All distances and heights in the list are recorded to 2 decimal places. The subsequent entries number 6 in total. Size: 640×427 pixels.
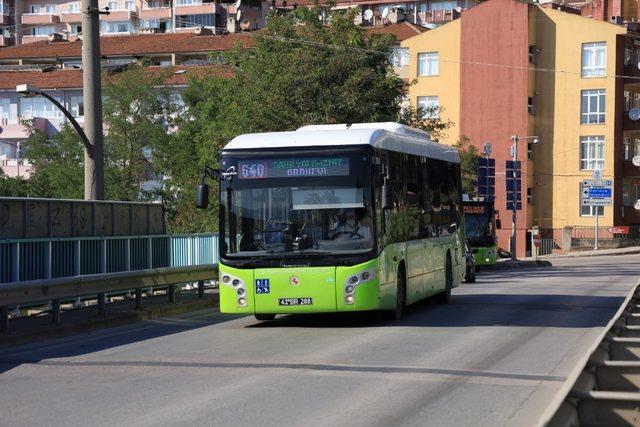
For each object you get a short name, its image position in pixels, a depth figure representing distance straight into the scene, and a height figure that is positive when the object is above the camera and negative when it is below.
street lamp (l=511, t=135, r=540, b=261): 56.44 -0.66
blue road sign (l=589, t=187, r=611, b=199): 71.50 +0.04
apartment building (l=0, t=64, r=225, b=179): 84.44 +6.75
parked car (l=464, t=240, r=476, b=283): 34.72 -2.29
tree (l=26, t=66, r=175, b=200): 58.16 +2.69
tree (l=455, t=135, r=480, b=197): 69.06 +1.49
